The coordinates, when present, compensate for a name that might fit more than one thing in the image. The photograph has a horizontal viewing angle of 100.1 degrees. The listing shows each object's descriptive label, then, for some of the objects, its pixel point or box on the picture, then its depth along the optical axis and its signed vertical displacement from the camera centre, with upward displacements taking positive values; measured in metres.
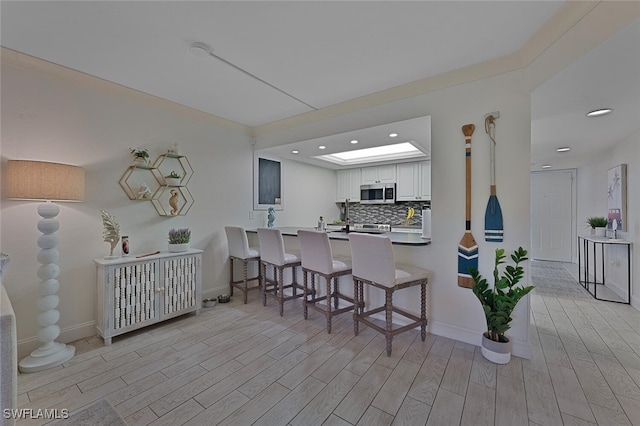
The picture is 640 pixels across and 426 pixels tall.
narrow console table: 3.38 -0.78
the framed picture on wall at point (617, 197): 3.53 +0.24
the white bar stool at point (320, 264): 2.62 -0.54
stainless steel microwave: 5.04 +0.38
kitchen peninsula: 2.62 -0.49
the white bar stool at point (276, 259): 3.06 -0.55
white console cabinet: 2.42 -0.78
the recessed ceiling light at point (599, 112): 2.45 +0.95
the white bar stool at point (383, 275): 2.21 -0.55
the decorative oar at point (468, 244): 2.34 -0.27
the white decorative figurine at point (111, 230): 2.52 -0.18
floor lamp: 1.98 -0.10
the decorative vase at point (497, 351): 2.07 -1.07
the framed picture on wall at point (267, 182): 4.21 +0.49
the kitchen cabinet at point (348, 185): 5.61 +0.59
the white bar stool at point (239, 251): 3.44 -0.52
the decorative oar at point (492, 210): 2.24 +0.03
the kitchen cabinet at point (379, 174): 5.09 +0.76
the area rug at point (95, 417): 1.53 -1.21
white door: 5.68 -0.03
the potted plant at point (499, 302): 2.00 -0.69
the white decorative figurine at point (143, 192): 2.91 +0.21
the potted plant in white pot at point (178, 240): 2.99 -0.32
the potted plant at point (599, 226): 4.05 -0.18
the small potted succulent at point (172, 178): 3.12 +0.39
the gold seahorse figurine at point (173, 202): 3.16 +0.11
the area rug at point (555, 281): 3.81 -1.12
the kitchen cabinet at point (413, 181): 4.68 +0.57
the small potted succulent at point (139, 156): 2.84 +0.59
